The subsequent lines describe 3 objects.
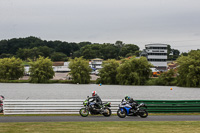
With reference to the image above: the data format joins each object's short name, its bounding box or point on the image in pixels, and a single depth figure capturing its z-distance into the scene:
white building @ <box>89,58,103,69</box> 167.61
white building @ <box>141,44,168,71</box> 147.50
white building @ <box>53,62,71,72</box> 160.75
